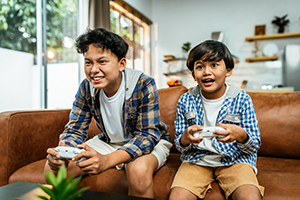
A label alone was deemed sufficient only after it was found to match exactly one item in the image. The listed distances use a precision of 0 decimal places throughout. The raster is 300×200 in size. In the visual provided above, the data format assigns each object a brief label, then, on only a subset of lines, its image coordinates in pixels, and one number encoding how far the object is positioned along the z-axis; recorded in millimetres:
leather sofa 1146
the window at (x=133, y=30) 4258
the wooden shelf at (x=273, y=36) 4394
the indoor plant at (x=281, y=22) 4446
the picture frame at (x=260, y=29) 4633
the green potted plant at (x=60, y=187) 374
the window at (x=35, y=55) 2551
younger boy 1002
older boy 1059
